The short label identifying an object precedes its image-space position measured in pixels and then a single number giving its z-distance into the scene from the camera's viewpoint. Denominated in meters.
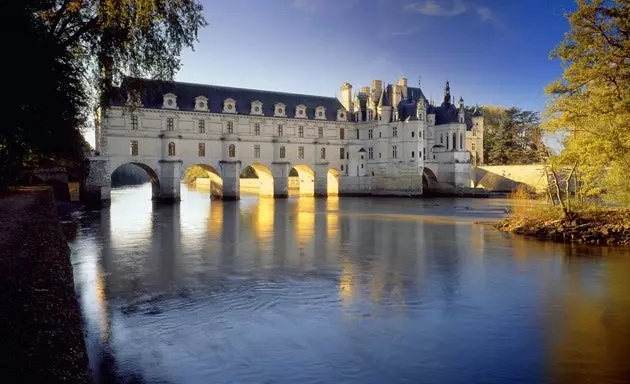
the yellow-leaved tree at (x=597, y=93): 17.48
